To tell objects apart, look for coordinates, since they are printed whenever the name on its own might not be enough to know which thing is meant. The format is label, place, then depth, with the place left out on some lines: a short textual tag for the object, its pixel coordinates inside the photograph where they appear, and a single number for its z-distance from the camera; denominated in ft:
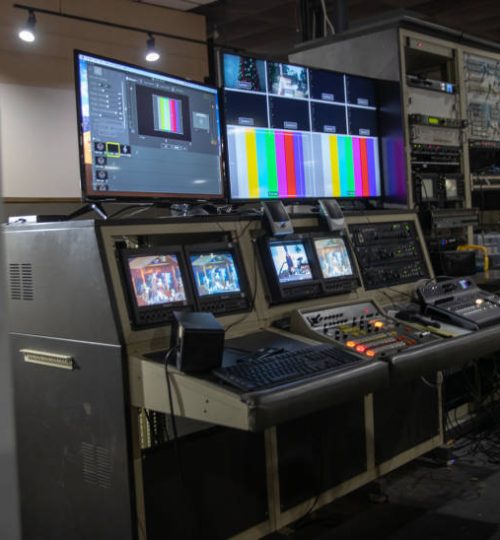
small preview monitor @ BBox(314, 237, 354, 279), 7.59
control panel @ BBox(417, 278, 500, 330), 7.13
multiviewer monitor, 8.23
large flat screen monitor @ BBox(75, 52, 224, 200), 6.25
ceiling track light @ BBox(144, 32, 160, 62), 18.35
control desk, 5.43
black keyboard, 4.99
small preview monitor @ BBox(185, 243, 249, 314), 6.39
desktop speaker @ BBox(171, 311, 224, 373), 5.04
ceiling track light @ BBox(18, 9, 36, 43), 15.72
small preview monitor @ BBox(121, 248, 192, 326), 5.76
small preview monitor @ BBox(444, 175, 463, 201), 10.98
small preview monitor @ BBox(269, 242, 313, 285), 7.05
